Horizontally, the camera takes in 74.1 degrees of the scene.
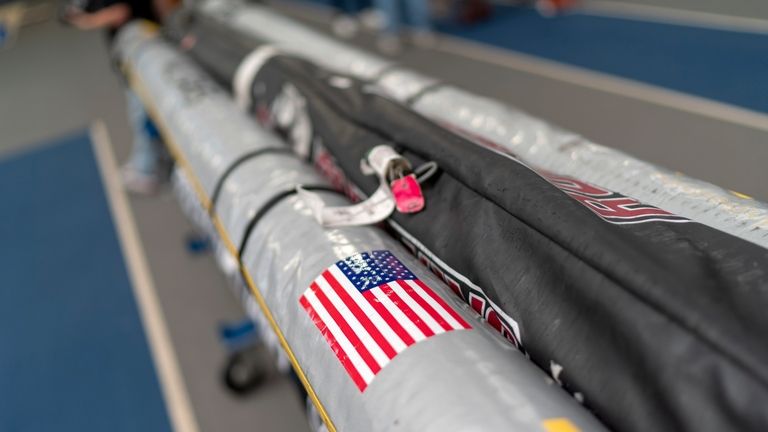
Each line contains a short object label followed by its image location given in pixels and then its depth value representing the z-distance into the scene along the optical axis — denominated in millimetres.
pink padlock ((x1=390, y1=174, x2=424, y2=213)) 824
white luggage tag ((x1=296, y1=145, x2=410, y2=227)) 850
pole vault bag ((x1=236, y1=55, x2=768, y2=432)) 462
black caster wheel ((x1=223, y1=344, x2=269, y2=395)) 1637
